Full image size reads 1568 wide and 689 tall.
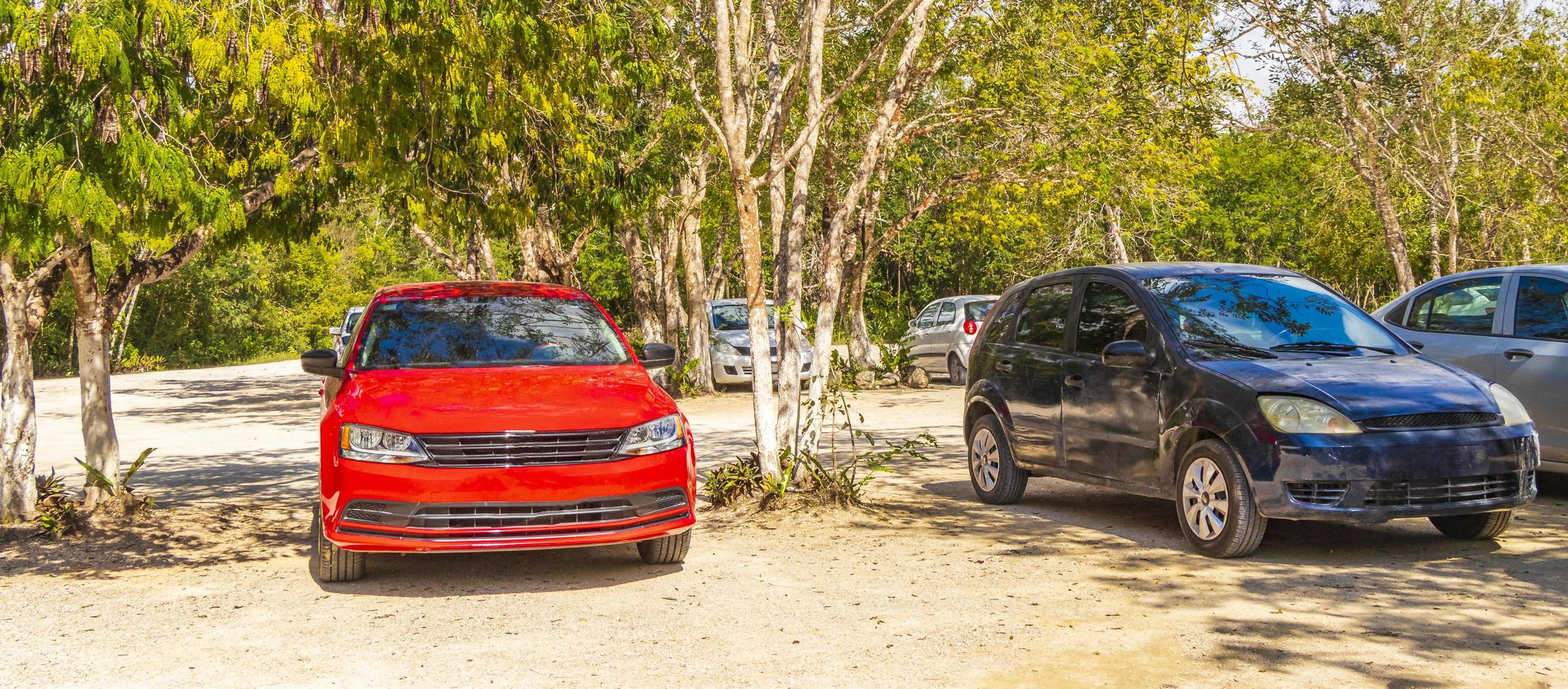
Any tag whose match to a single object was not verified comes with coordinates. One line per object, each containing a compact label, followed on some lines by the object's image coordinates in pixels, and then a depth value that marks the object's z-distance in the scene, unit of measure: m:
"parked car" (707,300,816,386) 23.48
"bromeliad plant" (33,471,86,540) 9.18
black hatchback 7.12
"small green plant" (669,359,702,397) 22.88
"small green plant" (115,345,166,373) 42.72
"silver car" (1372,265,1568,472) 8.98
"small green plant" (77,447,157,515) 9.71
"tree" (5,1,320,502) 6.95
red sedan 6.92
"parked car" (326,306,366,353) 25.12
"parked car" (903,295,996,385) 22.83
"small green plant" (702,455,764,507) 10.08
